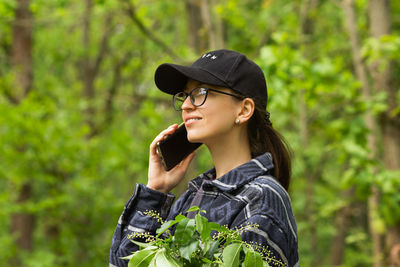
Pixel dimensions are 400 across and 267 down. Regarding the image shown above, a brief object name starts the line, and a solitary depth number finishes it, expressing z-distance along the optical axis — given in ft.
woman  11.00
